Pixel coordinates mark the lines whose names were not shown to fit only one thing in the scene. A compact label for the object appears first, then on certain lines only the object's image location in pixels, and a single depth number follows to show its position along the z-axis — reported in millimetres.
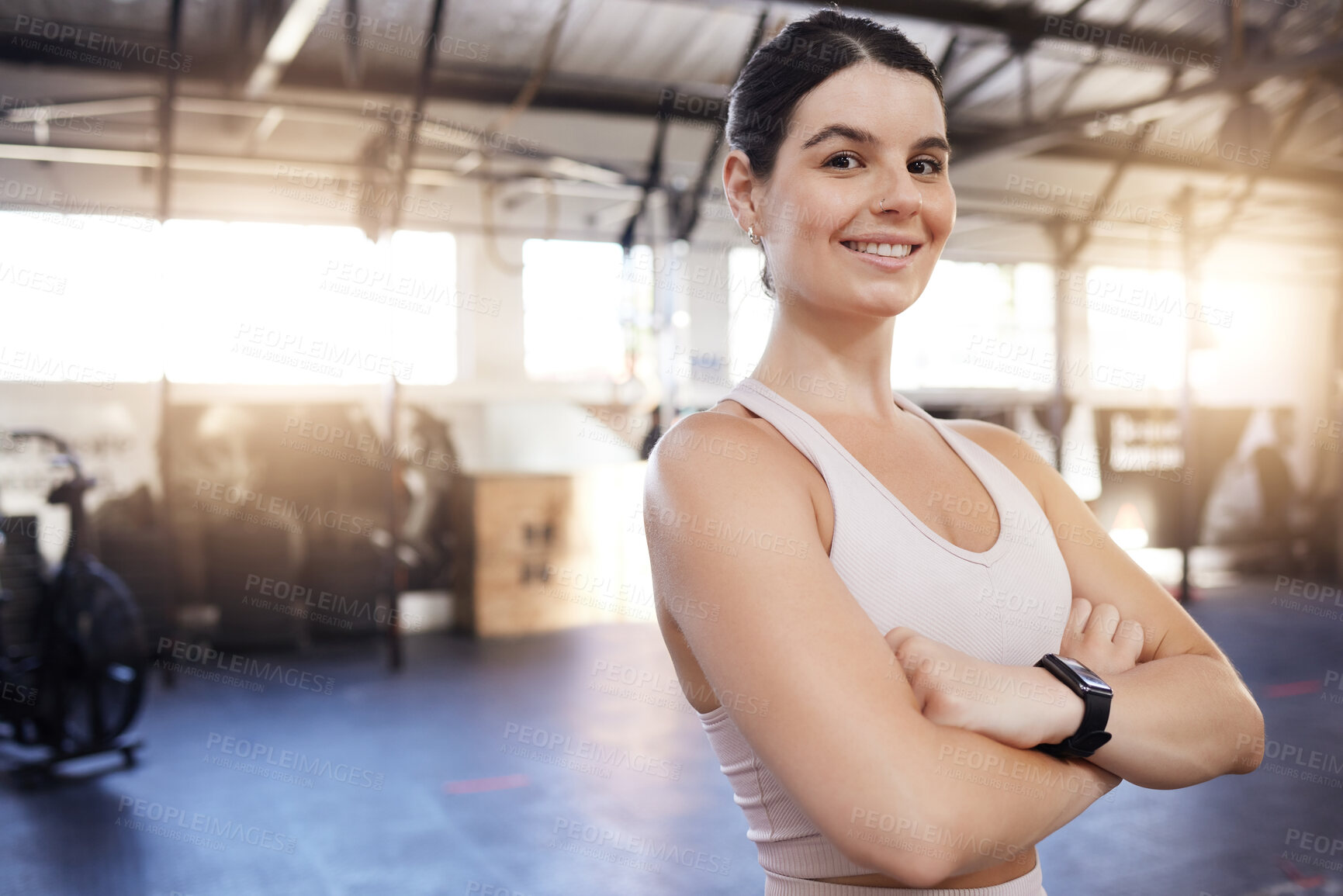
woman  870
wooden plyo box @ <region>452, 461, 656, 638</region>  7105
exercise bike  4348
